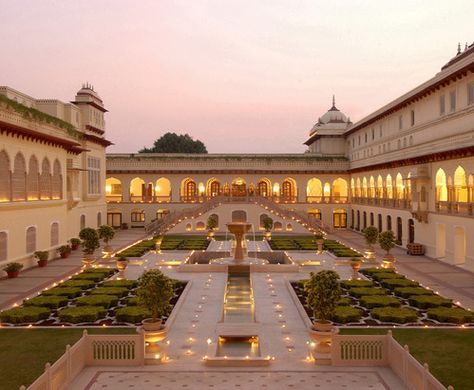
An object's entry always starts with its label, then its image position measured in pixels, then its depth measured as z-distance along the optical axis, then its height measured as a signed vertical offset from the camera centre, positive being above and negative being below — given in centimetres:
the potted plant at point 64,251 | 3759 -388
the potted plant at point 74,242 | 4170 -361
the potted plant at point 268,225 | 5097 -290
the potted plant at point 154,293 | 1609 -306
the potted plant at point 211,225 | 5162 -290
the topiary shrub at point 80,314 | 1911 -444
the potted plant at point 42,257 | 3325 -382
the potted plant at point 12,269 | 2908 -402
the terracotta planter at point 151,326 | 1561 -398
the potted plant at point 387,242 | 3117 -299
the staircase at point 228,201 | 5484 -194
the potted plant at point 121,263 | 2913 -375
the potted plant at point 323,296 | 1576 -314
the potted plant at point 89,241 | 3244 -276
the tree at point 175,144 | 10419 +1119
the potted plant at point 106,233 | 3649 -250
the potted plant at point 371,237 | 3441 -287
